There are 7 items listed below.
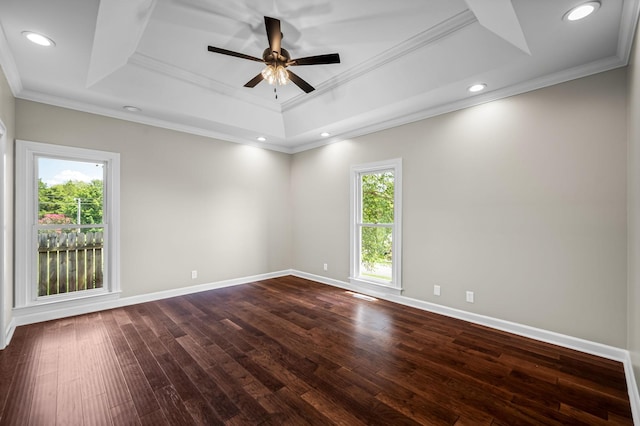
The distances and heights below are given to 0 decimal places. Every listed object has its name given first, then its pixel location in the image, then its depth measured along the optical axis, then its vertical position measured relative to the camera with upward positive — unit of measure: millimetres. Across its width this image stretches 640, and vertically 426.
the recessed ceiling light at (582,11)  1964 +1427
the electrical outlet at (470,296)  3398 -999
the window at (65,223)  3225 -115
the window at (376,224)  4160 -169
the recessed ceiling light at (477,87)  3088 +1376
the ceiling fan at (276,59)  2418 +1411
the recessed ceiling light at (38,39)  2299 +1448
